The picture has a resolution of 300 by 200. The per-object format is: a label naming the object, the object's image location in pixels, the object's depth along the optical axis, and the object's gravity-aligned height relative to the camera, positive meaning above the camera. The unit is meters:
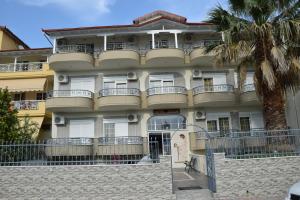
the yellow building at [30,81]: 26.67 +6.05
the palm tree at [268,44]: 15.26 +5.15
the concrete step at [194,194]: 12.47 -2.20
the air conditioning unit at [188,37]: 27.03 +9.36
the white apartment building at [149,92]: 24.00 +4.11
